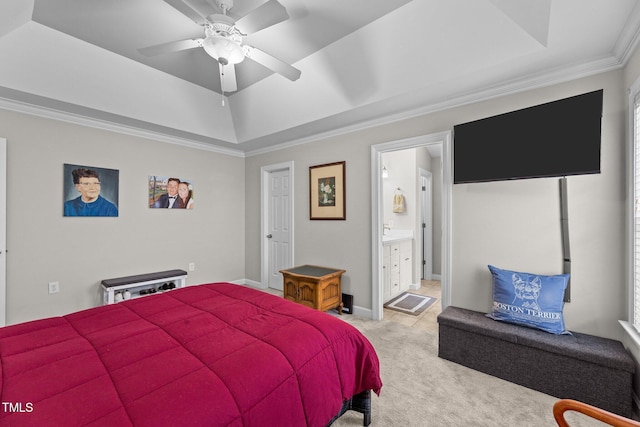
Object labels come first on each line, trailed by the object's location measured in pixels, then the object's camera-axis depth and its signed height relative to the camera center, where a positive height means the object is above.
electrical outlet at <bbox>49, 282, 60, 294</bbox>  3.08 -0.81
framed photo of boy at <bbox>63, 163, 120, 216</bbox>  3.19 +0.31
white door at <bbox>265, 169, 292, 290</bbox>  4.51 -0.16
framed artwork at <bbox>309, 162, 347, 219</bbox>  3.73 +0.35
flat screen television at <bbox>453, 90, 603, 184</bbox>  1.97 +0.60
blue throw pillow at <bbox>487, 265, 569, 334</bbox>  2.11 -0.68
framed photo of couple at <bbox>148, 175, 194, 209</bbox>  3.92 +0.35
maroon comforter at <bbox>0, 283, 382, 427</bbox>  0.95 -0.65
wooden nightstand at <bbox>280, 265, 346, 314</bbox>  3.29 -0.90
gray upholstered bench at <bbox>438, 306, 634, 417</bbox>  1.78 -1.06
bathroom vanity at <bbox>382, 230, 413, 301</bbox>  3.89 -0.71
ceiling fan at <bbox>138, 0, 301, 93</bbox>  1.75 +1.23
